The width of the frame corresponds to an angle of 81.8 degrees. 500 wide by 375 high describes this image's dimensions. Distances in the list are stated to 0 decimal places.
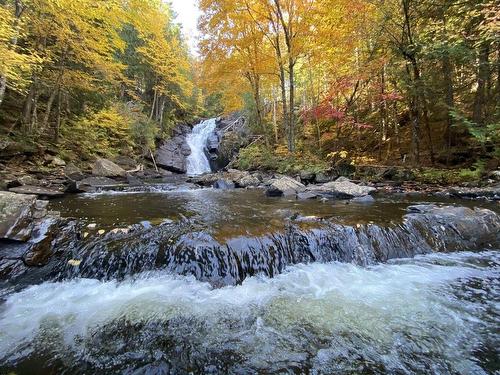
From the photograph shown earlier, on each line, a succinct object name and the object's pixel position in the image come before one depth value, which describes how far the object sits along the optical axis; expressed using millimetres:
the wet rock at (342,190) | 8750
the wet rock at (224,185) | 12038
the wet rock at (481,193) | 7871
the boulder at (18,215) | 4719
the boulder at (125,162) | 15836
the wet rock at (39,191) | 7637
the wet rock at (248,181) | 12072
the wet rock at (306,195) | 8739
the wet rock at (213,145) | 23386
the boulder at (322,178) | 11922
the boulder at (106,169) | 12770
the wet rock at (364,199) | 8065
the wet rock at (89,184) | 9422
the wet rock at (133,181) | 12308
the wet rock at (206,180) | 13052
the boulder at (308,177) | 12150
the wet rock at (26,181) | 8219
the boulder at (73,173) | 11227
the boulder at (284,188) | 9484
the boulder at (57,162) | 11417
